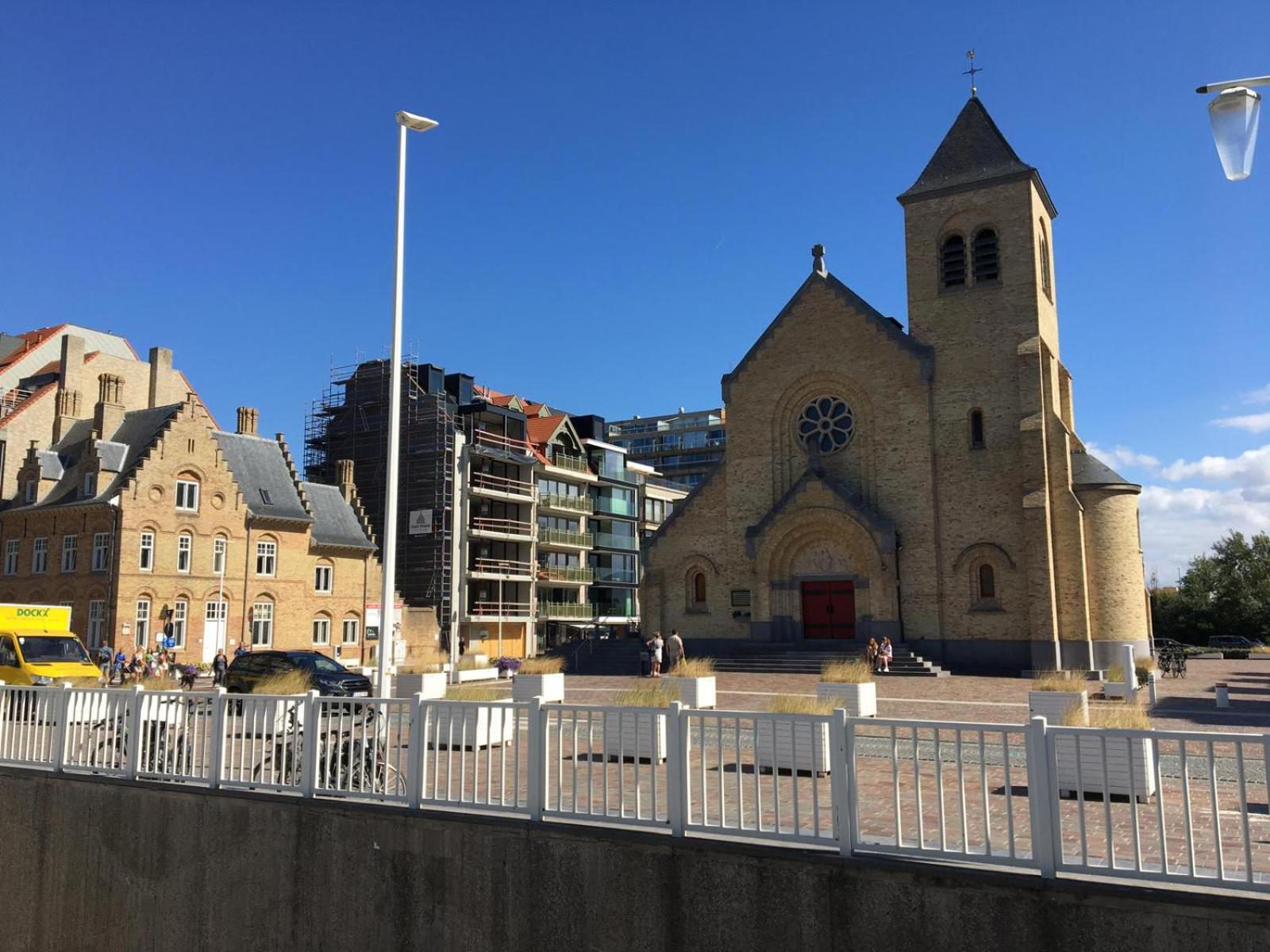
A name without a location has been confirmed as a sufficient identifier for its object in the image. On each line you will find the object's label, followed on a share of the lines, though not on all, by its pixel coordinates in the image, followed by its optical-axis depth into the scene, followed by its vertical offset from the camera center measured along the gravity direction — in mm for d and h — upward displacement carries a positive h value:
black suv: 21719 -1346
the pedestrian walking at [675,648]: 32094 -1271
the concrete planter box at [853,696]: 16328 -1484
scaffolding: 53438 +8948
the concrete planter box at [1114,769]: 6941 -1324
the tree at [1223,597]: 64312 +368
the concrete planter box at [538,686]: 19172 -1478
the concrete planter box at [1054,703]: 13797 -1400
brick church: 33875 +4731
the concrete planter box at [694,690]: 20016 -1665
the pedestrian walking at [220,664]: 33469 -1681
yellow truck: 24250 -851
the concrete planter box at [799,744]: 8492 -1456
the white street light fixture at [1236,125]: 7660 +3760
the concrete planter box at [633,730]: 7879 -1003
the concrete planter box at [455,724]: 8805 -1036
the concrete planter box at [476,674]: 27719 -1816
